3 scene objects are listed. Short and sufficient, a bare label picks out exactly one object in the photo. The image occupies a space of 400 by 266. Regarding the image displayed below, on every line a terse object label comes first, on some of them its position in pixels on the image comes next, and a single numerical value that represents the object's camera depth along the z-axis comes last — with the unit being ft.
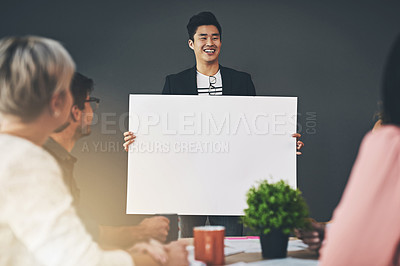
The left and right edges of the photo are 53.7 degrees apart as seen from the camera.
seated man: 4.00
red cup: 3.39
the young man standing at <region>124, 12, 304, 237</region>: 7.53
